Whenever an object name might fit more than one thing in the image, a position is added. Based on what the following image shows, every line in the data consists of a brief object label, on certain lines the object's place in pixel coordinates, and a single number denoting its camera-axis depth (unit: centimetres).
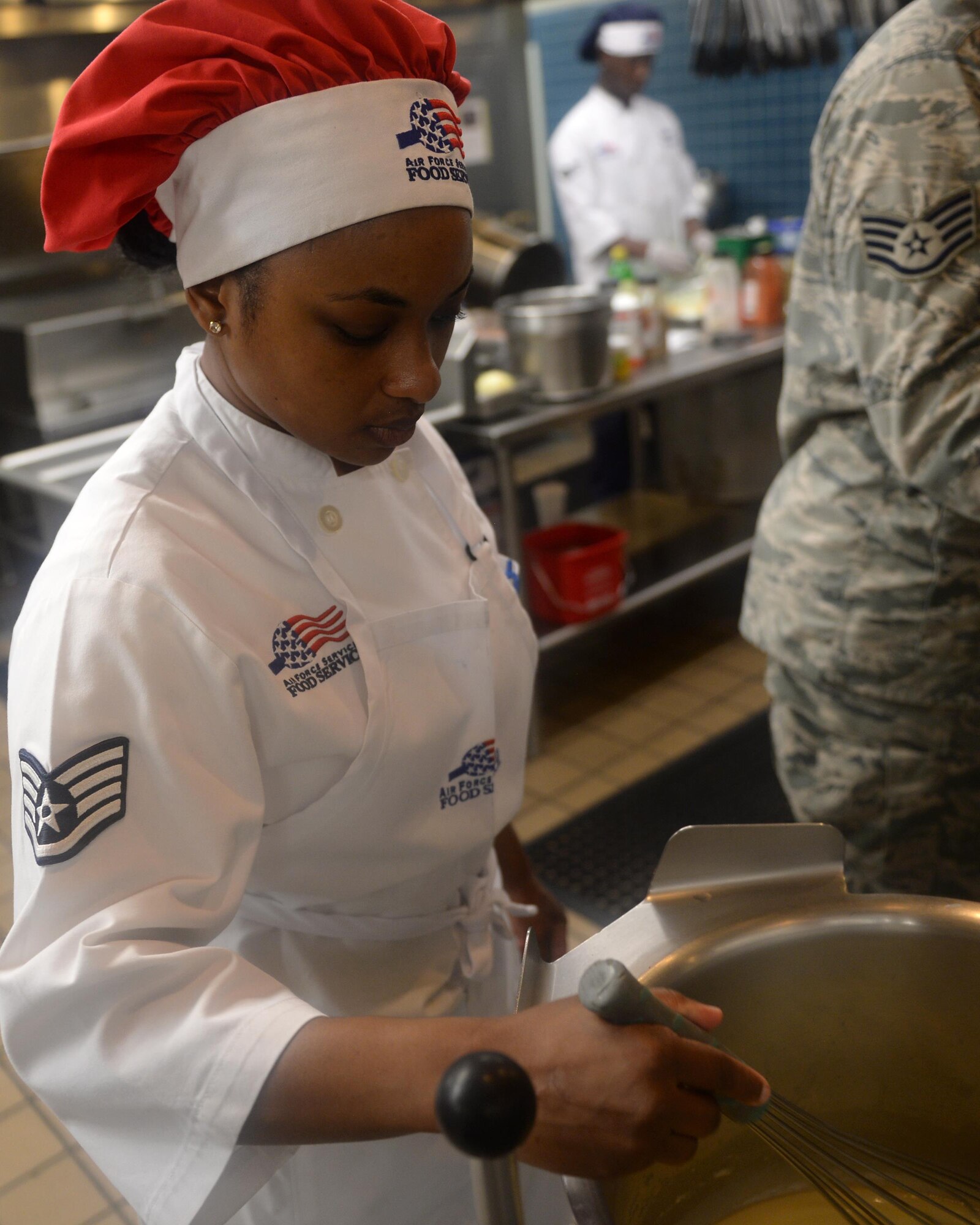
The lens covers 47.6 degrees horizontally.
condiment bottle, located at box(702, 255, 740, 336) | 374
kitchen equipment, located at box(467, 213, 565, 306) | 400
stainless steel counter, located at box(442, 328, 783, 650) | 307
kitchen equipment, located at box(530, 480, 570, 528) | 360
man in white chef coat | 537
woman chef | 68
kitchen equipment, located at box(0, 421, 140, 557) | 272
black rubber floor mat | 258
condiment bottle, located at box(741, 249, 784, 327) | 374
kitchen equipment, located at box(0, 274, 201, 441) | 353
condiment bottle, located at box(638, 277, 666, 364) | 348
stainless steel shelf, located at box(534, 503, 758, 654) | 337
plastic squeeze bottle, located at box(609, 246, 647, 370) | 342
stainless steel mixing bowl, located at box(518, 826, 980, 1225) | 93
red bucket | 327
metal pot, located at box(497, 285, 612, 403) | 308
